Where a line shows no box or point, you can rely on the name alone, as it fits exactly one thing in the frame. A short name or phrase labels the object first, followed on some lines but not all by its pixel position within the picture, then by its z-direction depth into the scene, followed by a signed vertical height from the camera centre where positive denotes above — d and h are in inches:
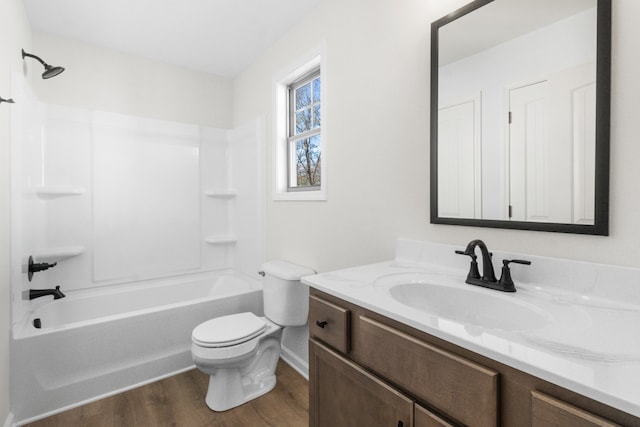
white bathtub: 70.8 -33.8
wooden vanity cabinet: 22.9 -16.6
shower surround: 78.7 +1.0
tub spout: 82.1 -21.8
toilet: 71.2 -31.1
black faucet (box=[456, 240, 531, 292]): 41.6 -8.9
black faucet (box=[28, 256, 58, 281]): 79.7 -14.6
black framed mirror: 38.3 +13.2
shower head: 78.3 +34.8
